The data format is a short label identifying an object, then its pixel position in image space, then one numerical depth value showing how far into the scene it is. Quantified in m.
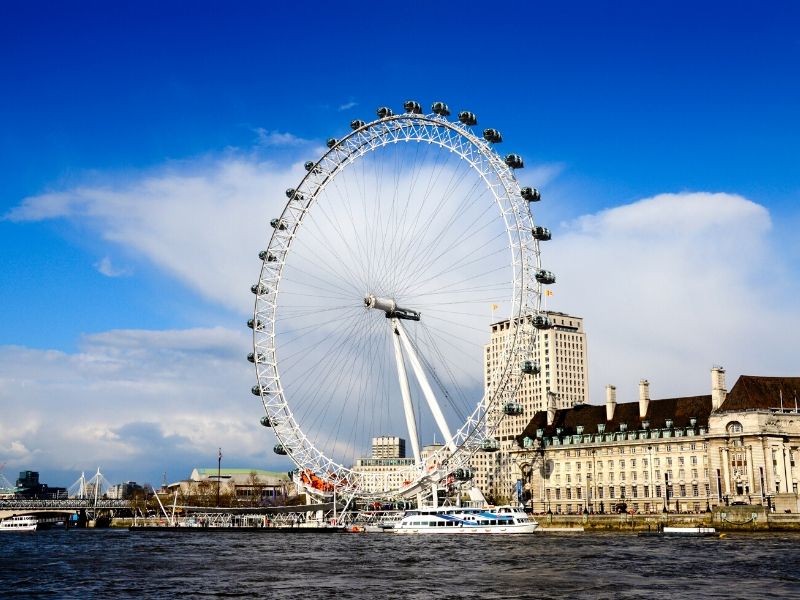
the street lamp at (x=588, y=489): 138.88
